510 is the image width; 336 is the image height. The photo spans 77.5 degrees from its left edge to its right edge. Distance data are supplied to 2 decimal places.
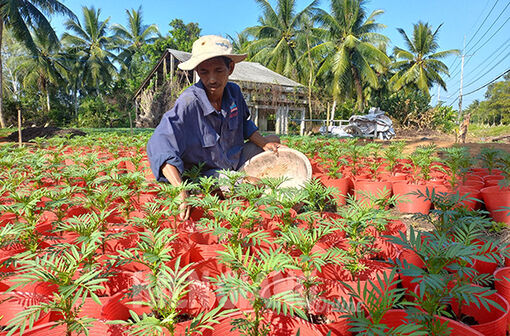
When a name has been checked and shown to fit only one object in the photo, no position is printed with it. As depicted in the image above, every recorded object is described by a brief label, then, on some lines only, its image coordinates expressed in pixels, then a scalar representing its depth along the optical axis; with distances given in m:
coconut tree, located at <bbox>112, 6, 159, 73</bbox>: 31.23
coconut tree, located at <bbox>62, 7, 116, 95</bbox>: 28.30
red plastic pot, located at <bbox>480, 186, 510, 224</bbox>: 2.40
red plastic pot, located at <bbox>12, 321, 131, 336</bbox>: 0.90
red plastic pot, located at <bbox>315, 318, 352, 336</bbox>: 0.94
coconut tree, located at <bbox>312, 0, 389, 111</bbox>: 20.36
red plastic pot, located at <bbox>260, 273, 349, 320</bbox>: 1.08
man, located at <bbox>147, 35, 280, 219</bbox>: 2.13
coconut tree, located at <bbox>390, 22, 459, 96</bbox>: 24.95
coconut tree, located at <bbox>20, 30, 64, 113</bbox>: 24.47
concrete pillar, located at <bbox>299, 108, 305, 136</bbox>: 18.59
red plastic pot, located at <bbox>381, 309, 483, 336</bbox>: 0.90
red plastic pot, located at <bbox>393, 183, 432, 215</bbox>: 2.74
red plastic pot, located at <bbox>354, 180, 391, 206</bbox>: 2.91
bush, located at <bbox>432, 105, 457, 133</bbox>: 19.58
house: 16.62
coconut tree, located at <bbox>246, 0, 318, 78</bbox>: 23.52
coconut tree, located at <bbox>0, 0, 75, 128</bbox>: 15.16
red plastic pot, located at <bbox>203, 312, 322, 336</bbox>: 0.92
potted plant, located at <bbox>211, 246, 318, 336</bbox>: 0.84
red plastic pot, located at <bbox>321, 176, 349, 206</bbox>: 2.95
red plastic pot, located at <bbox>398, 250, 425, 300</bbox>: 1.46
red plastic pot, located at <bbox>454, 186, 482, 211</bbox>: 2.49
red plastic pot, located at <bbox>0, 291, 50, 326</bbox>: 1.04
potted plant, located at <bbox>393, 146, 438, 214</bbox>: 2.77
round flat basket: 2.46
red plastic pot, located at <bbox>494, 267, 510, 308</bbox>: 1.26
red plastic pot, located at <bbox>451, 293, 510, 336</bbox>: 0.98
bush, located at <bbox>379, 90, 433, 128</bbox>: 18.92
